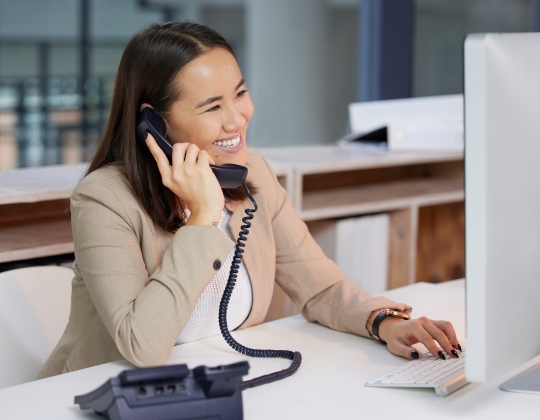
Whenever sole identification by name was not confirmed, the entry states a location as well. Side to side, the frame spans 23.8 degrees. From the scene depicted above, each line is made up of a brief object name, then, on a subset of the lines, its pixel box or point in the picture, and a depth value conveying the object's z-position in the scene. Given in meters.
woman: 1.95
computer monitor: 1.63
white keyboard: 1.82
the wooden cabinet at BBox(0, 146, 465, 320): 2.53
